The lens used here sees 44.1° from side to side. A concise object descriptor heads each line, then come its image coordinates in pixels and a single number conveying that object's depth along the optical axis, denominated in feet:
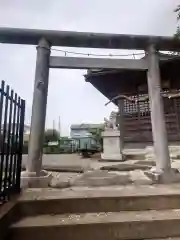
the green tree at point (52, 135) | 75.42
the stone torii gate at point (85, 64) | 13.71
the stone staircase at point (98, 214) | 7.70
